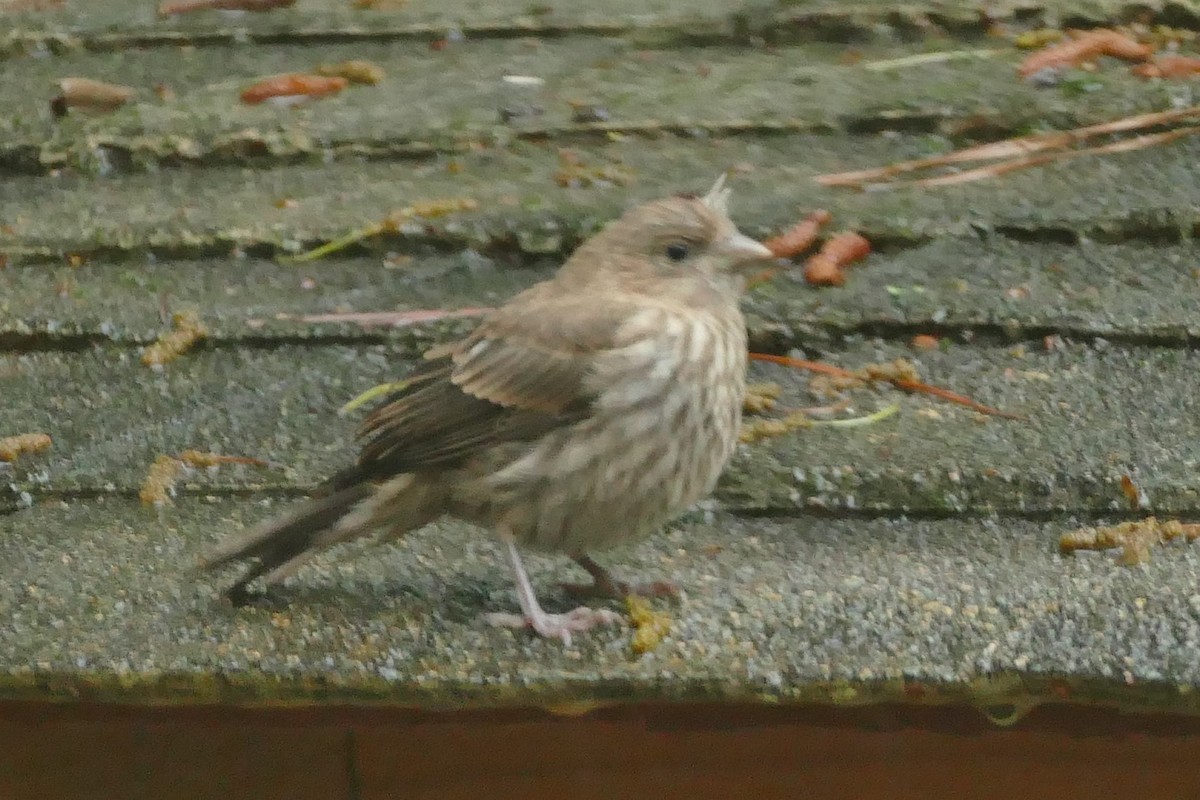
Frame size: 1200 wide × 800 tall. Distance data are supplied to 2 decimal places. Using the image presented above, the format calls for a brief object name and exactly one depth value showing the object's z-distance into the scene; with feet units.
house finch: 11.93
